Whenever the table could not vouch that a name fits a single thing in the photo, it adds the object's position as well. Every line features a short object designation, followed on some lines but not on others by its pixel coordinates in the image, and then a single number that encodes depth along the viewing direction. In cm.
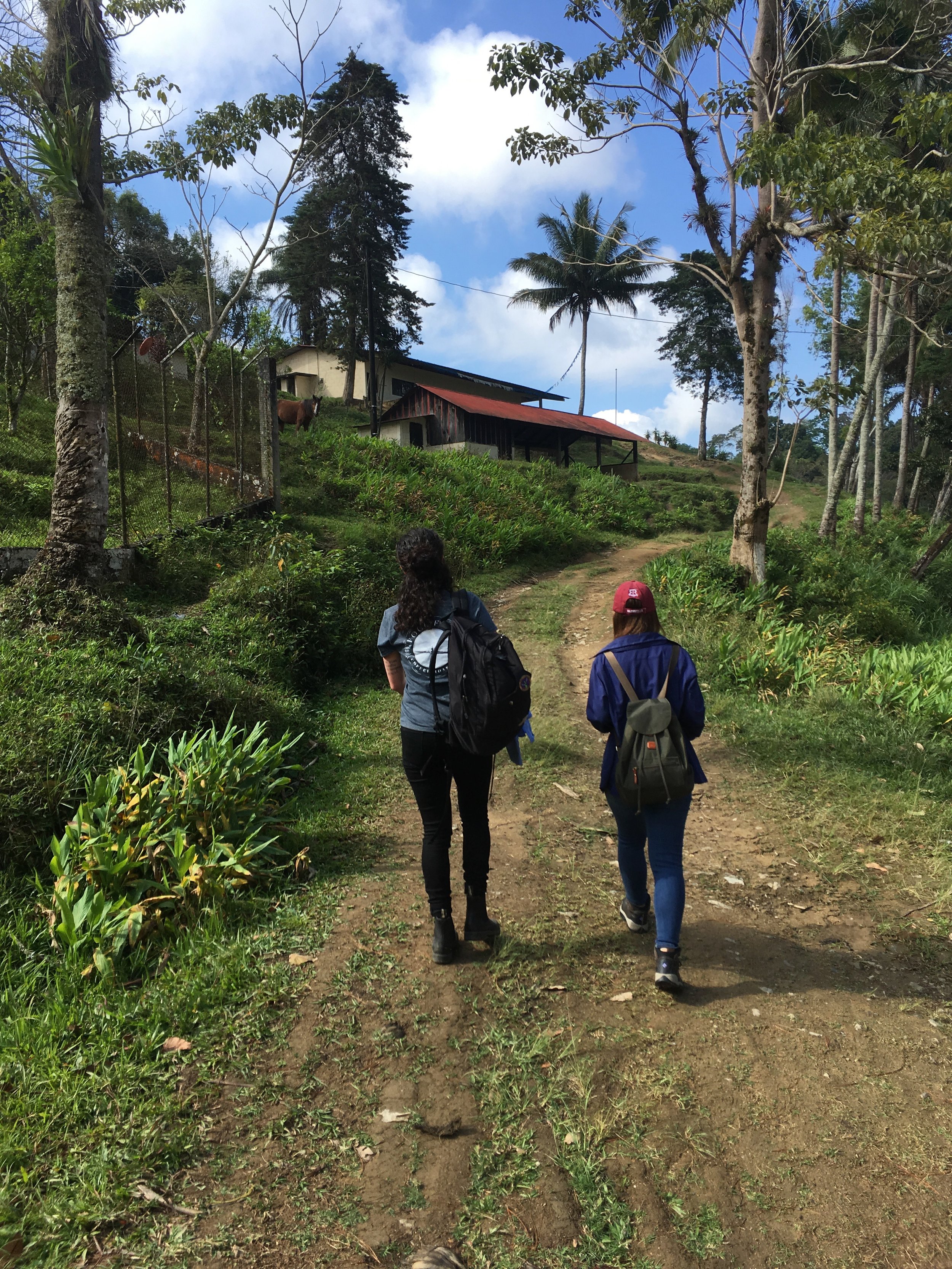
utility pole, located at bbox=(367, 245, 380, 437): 2594
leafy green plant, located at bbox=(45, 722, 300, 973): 329
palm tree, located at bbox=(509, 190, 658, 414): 3419
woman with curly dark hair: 304
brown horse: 1934
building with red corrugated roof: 2612
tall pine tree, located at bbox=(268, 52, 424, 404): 2680
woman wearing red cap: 309
